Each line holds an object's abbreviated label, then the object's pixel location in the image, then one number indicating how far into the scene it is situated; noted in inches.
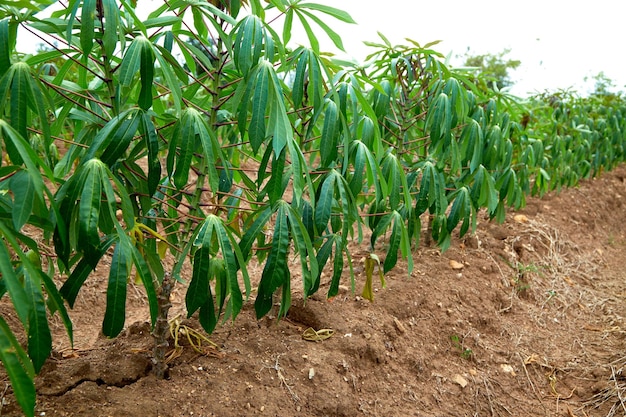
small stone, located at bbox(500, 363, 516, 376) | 92.5
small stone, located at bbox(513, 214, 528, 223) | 154.9
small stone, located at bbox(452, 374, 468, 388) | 85.0
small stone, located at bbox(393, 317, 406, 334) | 90.7
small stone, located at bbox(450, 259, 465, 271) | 117.3
